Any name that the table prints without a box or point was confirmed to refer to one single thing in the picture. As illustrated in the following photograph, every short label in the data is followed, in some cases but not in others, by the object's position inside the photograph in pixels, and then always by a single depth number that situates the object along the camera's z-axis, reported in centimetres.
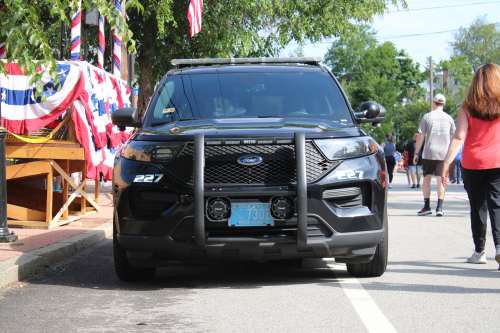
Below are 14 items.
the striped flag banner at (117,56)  1457
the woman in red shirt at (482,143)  598
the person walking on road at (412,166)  2169
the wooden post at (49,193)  918
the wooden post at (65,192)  991
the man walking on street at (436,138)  1127
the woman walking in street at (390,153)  1923
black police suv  500
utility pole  4106
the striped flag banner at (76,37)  1204
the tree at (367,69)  8119
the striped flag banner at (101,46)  1368
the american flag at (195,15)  1593
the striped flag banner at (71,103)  898
